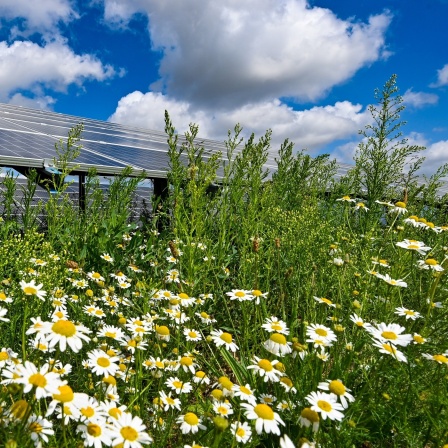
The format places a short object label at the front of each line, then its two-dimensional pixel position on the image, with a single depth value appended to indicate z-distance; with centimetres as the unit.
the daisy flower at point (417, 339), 51
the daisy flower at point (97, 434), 32
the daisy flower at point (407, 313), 57
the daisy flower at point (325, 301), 60
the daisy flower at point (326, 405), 39
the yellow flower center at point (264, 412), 38
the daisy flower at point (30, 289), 44
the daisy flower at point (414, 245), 64
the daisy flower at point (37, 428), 32
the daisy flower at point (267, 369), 45
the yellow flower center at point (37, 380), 30
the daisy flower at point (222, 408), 40
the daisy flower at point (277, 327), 52
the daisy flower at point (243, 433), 41
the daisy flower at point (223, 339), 52
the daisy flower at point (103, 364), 42
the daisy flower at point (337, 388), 41
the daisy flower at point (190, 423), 39
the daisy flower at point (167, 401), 47
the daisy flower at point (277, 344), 48
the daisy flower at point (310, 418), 38
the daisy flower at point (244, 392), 40
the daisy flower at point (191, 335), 59
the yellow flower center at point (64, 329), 37
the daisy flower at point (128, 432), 32
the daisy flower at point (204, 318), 63
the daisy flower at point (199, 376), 50
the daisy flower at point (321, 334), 50
